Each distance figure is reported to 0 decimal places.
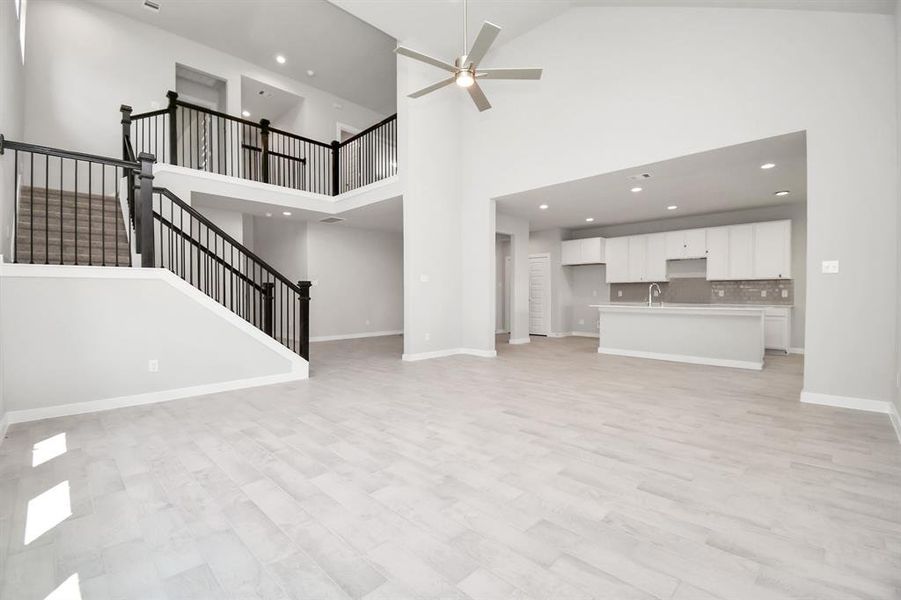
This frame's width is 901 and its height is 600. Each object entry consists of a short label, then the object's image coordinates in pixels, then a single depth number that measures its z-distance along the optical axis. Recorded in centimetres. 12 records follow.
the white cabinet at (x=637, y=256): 907
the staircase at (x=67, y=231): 464
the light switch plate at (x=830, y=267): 374
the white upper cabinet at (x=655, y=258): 878
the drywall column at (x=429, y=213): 644
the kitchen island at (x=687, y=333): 589
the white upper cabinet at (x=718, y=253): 795
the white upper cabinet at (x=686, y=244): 823
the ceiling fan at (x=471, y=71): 363
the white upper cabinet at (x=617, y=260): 935
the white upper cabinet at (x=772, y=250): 731
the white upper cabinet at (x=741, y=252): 766
